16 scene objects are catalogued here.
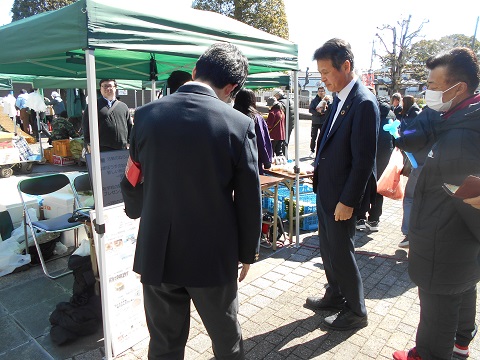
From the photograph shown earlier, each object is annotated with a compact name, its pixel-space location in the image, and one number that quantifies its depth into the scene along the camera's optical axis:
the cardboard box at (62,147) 9.40
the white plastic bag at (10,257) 3.73
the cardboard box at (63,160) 9.49
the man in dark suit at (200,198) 1.44
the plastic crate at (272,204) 5.07
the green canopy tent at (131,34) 2.05
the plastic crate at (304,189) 5.76
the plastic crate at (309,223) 5.12
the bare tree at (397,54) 24.73
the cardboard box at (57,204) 4.24
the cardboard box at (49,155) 9.91
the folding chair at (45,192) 3.63
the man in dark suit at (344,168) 2.37
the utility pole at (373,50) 27.52
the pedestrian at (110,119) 5.32
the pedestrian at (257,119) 4.36
